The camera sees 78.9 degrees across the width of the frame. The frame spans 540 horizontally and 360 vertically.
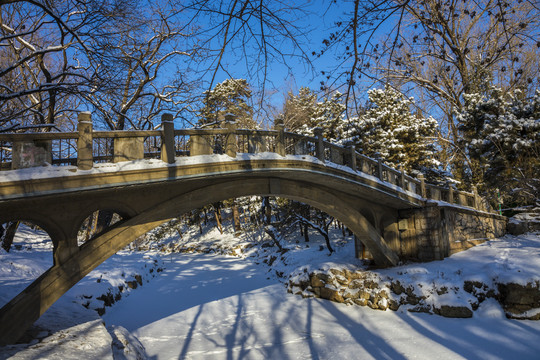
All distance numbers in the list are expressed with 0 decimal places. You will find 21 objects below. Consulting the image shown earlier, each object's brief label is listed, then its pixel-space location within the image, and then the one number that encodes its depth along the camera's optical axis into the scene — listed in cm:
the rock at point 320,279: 1263
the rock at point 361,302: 1149
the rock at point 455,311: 958
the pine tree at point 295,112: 2162
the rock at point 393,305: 1077
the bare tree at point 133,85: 765
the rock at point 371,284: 1158
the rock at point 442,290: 1023
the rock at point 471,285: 1003
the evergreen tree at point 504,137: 1138
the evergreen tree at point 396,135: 1875
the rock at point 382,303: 1091
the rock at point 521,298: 909
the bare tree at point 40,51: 657
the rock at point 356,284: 1189
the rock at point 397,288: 1100
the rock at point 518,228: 1659
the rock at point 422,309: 1017
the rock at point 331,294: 1200
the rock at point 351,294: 1177
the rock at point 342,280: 1235
